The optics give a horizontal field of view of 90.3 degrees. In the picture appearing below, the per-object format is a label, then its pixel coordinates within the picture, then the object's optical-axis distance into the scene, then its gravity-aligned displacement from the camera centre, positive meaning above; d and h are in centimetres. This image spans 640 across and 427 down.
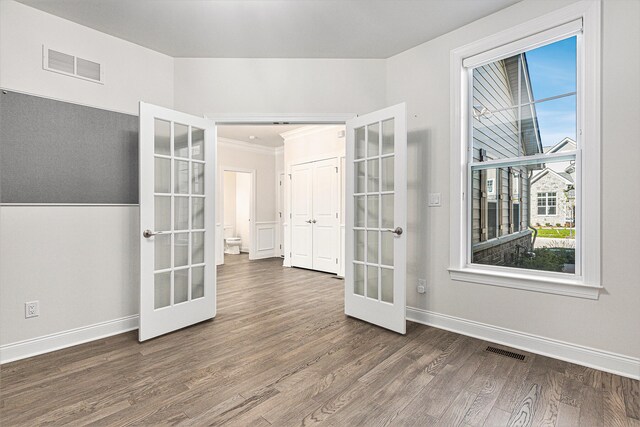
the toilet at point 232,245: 823 -86
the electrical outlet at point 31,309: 242 -75
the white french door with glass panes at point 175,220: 272 -8
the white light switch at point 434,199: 300 +13
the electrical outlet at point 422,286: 311 -72
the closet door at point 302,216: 616 -7
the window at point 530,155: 222 +46
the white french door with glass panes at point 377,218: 283 -5
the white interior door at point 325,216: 569 -8
